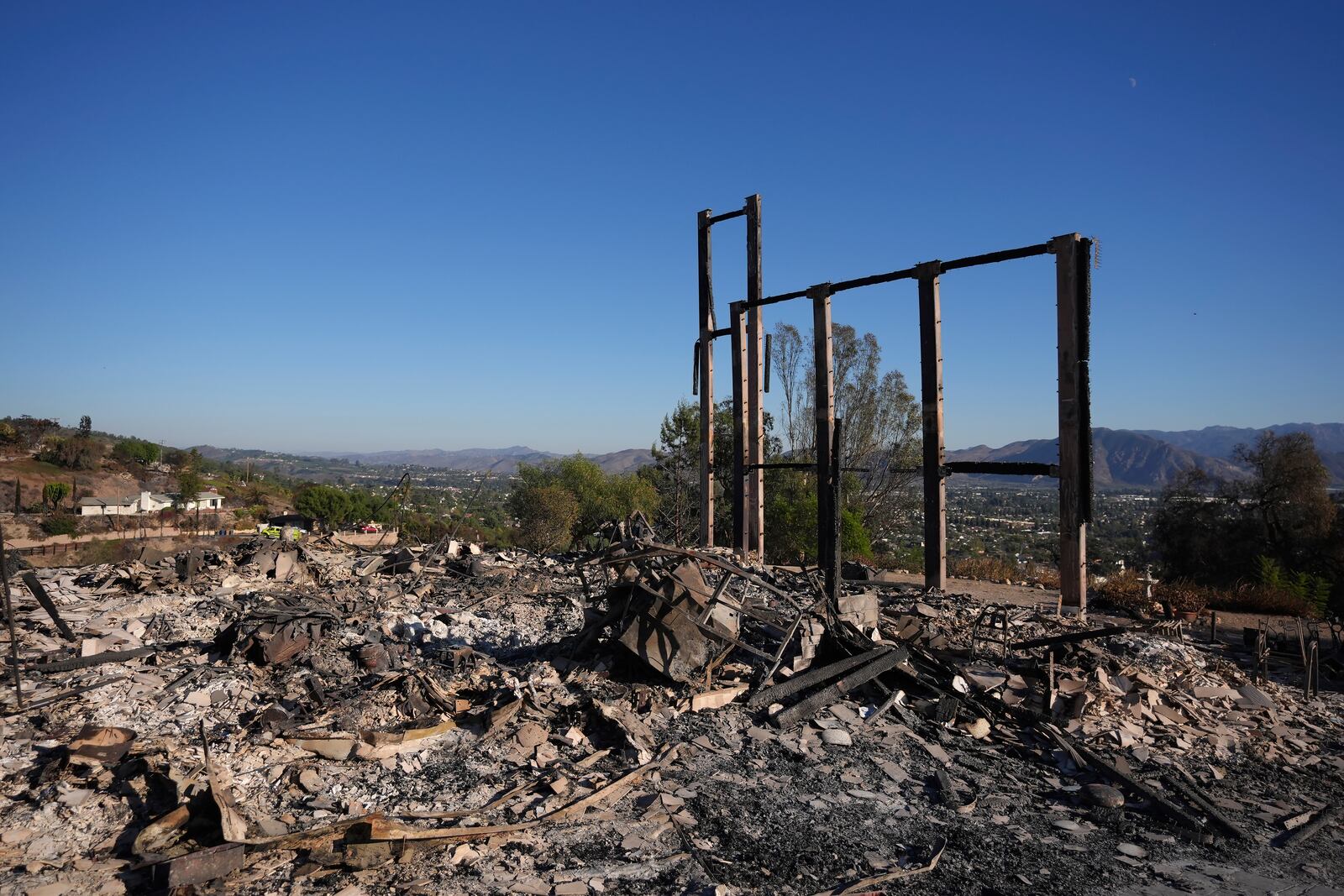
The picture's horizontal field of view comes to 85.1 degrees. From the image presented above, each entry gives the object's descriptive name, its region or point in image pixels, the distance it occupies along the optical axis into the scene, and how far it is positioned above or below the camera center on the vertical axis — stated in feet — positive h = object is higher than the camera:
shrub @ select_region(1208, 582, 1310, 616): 47.14 -9.24
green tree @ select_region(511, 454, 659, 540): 96.84 -2.78
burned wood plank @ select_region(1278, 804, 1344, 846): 16.80 -8.72
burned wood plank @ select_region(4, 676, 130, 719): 21.84 -6.89
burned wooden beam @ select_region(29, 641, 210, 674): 24.97 -6.62
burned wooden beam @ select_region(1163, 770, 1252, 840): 16.97 -8.38
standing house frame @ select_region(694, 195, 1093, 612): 29.07 +2.87
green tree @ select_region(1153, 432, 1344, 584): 76.48 -6.51
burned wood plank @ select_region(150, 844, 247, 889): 13.46 -7.42
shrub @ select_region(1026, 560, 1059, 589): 54.19 -8.64
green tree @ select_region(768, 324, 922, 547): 77.20 +5.21
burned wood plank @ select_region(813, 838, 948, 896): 14.07 -8.16
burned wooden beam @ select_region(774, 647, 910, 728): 22.00 -7.14
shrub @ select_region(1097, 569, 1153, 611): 44.16 -8.18
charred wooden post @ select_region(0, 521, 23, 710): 20.83 -4.99
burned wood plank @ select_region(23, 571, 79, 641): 27.22 -5.04
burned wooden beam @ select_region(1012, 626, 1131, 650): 27.86 -6.75
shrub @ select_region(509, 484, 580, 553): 90.63 -6.19
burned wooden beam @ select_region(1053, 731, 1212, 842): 16.89 -8.32
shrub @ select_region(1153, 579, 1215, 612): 44.45 -8.65
